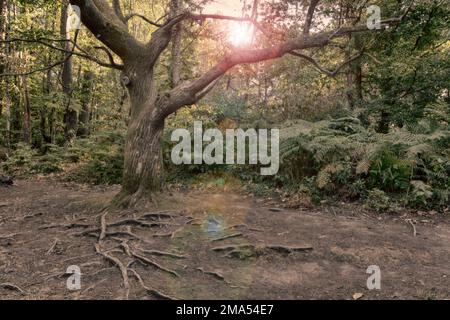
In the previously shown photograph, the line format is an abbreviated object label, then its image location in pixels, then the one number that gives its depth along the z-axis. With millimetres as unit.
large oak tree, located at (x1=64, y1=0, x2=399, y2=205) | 7012
